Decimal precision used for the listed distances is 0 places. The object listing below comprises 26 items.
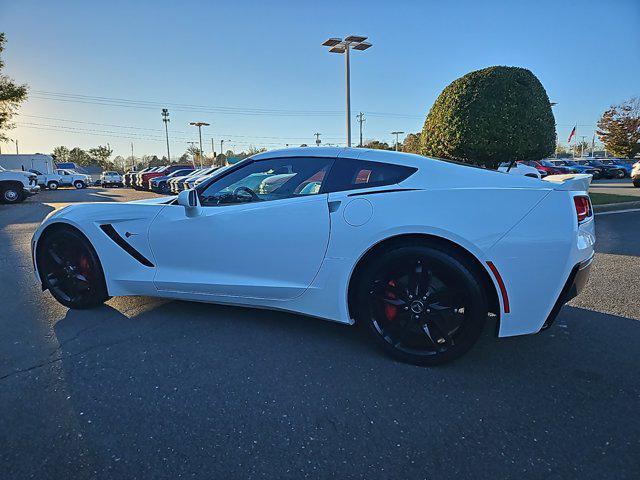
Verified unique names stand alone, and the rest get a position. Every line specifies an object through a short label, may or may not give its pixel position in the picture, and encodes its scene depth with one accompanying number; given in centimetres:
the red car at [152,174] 2341
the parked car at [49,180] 2925
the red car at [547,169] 2330
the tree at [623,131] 3741
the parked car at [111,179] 3875
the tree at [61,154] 9788
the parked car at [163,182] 2111
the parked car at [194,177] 1621
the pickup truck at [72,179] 3083
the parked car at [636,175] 1809
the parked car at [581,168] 2785
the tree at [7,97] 2345
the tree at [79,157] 9588
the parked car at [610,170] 2901
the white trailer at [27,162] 3150
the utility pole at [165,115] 5728
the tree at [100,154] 9981
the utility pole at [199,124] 4827
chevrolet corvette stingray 232
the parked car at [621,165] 2917
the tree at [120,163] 10165
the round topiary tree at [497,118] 862
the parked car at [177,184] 1755
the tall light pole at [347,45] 1708
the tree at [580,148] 10454
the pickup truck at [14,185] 1580
